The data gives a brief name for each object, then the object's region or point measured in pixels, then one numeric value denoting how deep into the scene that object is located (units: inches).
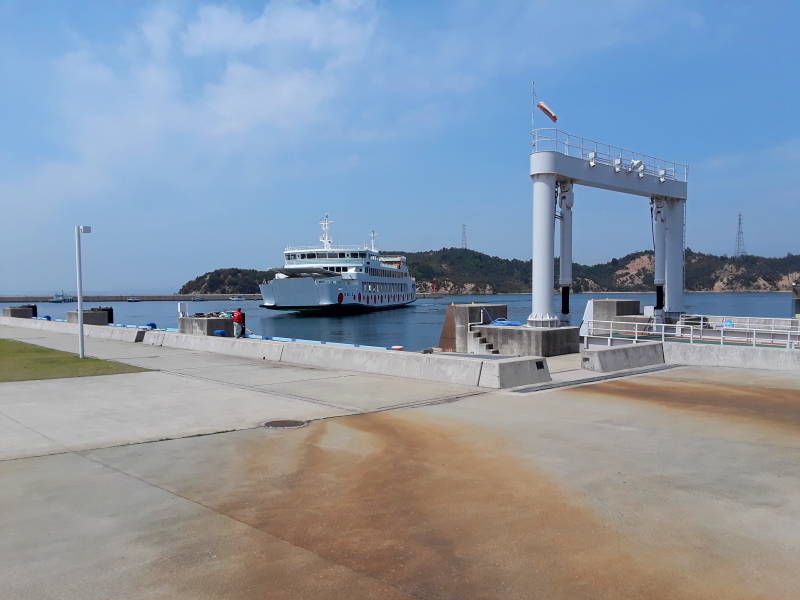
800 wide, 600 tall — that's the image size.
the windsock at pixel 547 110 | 880.7
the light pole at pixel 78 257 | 740.6
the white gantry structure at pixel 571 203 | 815.7
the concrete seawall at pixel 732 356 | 647.8
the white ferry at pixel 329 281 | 3260.3
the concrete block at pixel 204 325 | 1032.8
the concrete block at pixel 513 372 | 504.7
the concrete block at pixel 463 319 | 936.9
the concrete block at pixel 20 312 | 1710.1
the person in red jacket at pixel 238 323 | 918.9
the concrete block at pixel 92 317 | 1457.9
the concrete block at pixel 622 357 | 609.0
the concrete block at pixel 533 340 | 770.8
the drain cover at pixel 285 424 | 362.3
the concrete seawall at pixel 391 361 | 514.9
